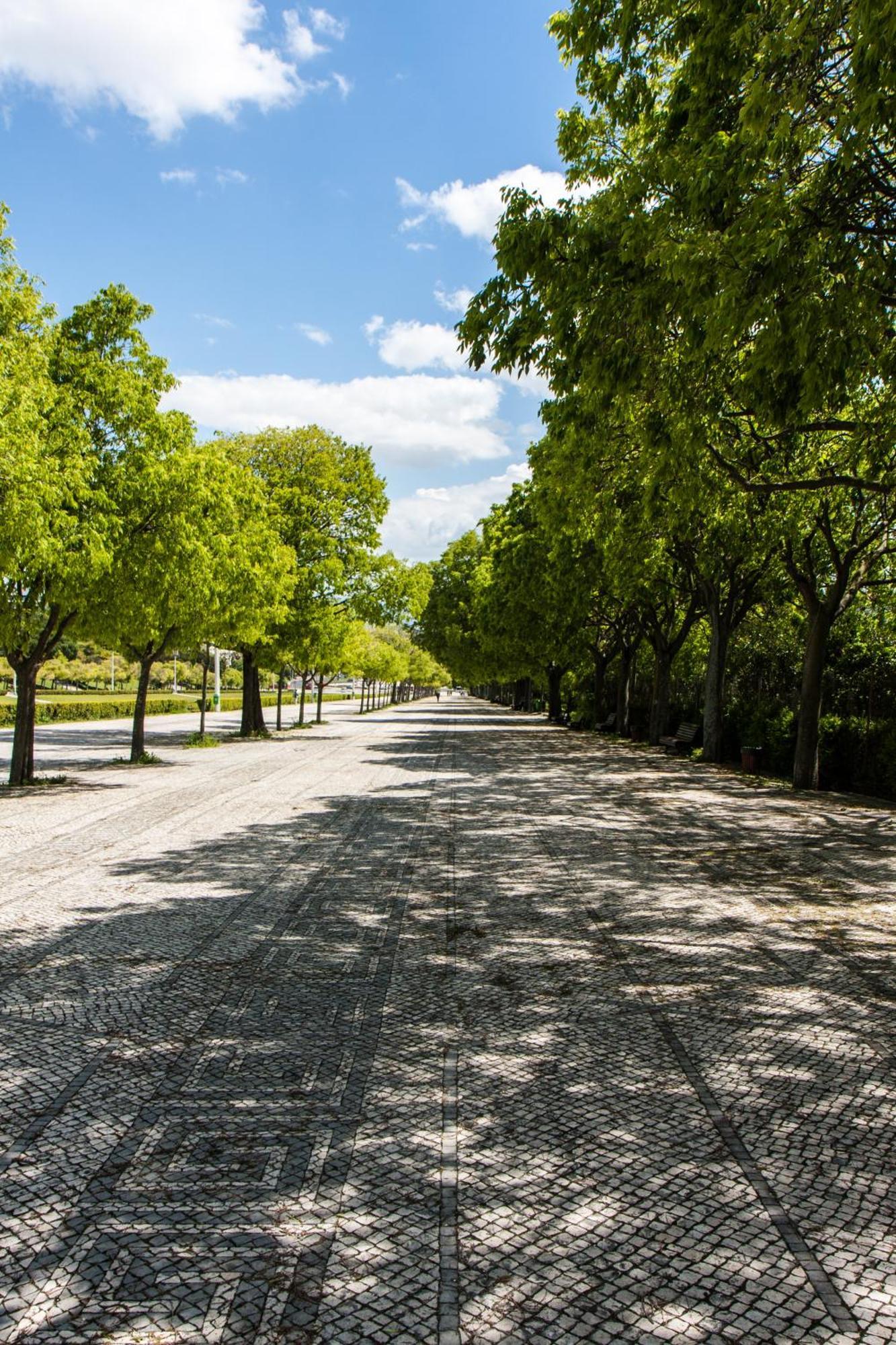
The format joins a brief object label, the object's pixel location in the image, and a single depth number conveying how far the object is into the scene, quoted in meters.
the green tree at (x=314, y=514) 30.00
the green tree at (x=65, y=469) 11.91
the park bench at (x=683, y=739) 24.20
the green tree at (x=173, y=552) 15.38
